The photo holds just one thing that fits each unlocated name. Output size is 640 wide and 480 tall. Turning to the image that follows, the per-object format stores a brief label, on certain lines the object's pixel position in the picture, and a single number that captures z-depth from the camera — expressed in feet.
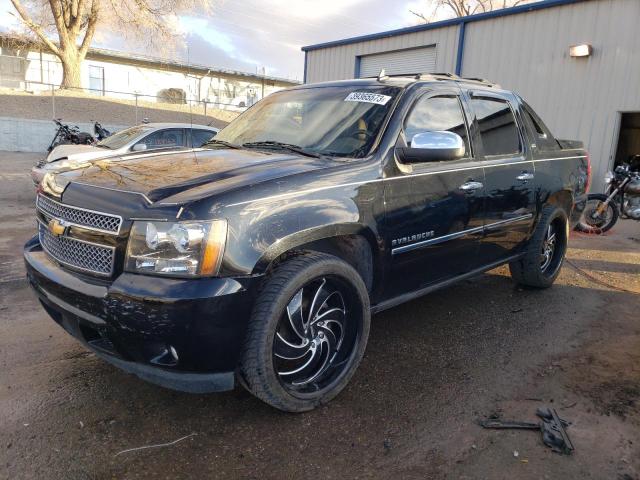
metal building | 34.40
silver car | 27.81
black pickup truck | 7.74
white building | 101.40
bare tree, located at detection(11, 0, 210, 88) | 91.35
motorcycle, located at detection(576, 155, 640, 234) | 27.37
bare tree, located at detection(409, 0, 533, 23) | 122.46
